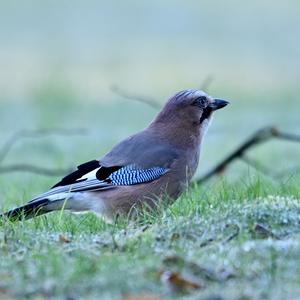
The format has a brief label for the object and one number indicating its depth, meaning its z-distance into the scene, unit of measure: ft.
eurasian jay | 28.17
